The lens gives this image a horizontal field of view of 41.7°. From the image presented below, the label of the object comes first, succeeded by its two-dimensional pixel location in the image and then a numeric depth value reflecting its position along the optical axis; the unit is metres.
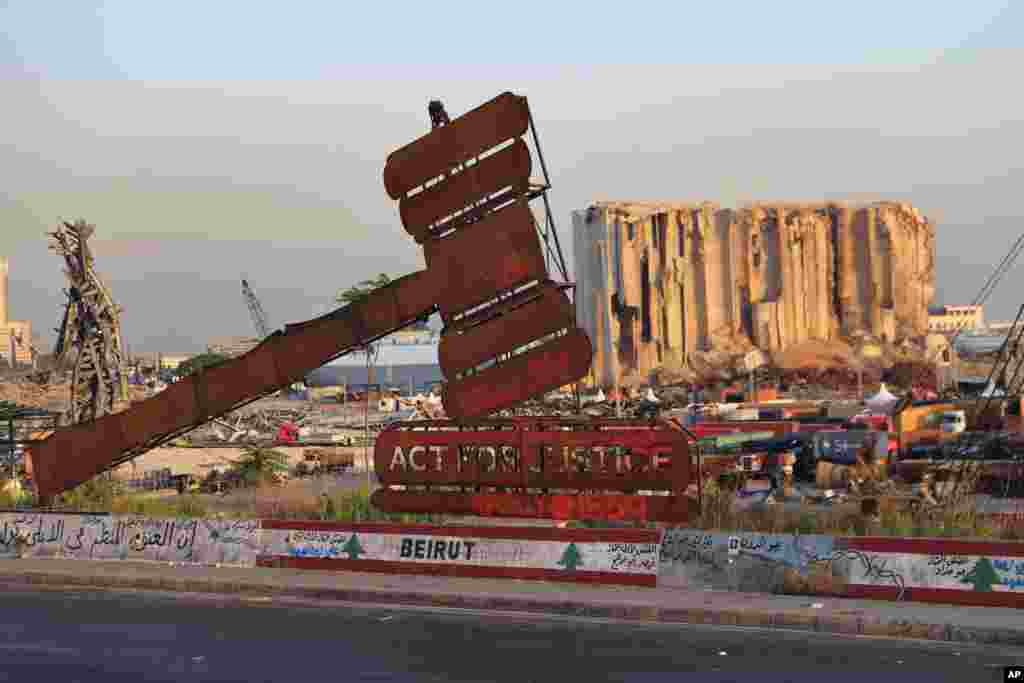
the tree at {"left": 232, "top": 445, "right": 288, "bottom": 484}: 49.47
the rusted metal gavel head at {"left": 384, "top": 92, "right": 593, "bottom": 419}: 24.00
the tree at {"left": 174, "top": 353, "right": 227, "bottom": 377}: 156.62
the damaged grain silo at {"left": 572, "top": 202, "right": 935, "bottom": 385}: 194.62
